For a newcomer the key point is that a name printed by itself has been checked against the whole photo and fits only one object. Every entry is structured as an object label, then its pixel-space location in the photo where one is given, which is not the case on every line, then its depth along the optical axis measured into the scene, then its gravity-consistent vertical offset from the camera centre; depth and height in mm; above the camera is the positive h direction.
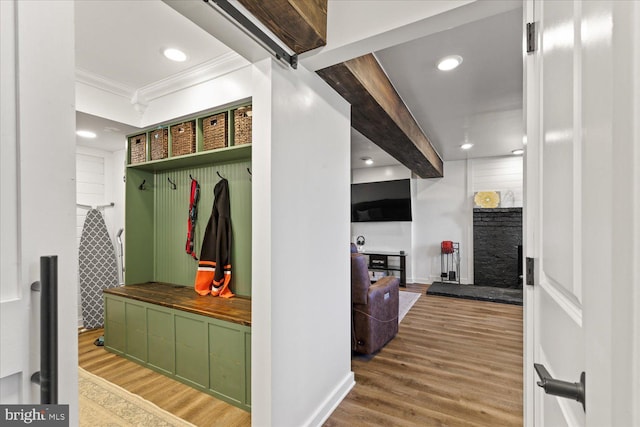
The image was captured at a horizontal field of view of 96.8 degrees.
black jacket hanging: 2555 -342
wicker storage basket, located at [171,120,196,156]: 2566 +696
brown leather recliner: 2818 -984
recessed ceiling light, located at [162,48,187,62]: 2139 +1233
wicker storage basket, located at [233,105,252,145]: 2213 +699
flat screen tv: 6280 +289
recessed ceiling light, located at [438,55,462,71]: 2166 +1181
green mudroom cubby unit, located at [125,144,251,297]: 2584 -9
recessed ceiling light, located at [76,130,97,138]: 3053 +887
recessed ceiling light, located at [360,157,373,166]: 5736 +1119
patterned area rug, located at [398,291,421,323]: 4236 -1491
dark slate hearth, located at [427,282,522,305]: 4750 -1434
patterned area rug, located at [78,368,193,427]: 1893 -1383
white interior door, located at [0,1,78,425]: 589 +77
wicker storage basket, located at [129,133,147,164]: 2977 +705
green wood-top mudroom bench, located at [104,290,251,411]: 2023 -1070
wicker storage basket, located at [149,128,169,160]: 2787 +709
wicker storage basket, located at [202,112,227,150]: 2369 +704
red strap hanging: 2852 +1
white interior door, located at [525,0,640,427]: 303 +9
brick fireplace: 5387 -660
